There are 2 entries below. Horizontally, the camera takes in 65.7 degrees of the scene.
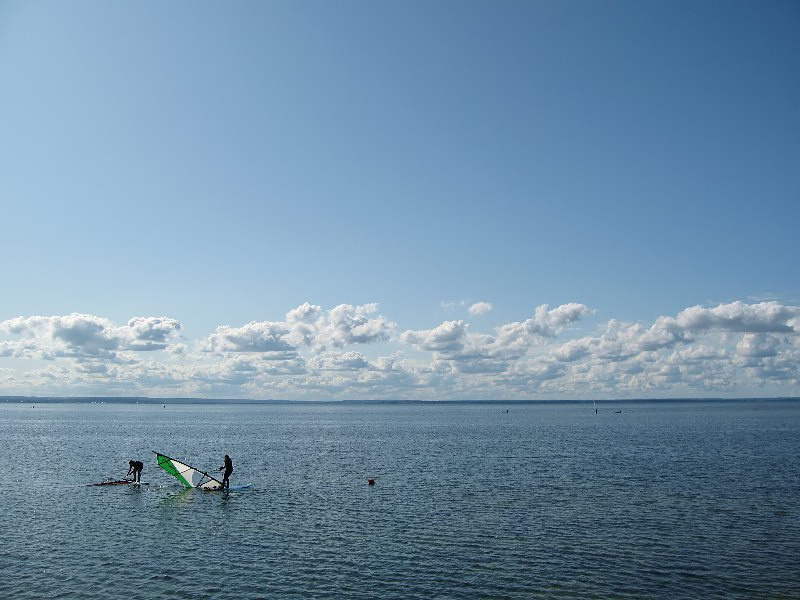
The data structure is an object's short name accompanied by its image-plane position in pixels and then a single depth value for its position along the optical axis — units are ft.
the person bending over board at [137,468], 184.96
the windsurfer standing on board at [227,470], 174.19
